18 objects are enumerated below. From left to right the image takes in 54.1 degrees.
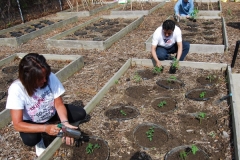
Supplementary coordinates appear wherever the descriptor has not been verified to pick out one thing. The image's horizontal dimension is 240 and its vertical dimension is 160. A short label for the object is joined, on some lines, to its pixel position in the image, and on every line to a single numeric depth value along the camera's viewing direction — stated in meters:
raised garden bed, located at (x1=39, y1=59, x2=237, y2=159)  2.96
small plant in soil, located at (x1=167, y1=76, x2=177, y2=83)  4.44
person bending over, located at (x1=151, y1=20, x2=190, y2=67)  4.44
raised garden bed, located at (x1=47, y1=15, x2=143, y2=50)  6.78
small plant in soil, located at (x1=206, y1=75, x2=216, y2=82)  4.40
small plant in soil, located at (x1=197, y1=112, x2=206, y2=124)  3.34
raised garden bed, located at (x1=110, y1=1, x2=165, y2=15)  10.24
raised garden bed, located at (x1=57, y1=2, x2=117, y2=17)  11.01
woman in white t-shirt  2.31
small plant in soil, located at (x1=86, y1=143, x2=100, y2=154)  2.84
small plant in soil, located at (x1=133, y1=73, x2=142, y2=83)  4.59
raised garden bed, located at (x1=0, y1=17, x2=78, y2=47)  7.53
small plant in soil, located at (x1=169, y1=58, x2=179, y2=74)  4.74
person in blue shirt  8.52
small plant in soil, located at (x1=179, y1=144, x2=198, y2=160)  2.71
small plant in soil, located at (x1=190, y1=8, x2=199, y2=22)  8.57
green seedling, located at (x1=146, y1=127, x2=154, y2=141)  3.05
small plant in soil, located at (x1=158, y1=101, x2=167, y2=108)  3.73
